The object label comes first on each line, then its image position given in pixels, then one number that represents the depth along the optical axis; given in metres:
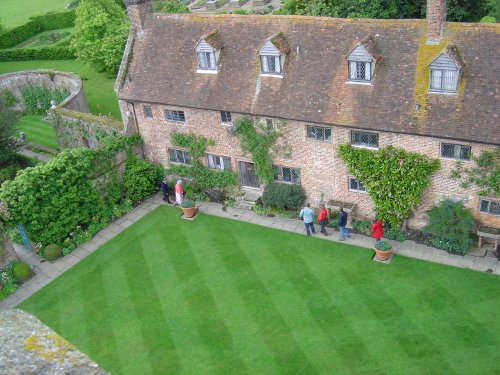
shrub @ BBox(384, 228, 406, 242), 25.33
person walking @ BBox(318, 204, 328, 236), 25.97
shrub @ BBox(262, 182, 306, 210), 27.92
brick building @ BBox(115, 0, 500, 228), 22.84
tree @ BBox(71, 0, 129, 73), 50.15
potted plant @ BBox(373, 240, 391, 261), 23.86
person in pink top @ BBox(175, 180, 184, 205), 29.81
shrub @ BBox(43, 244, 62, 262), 27.28
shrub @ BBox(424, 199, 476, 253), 23.39
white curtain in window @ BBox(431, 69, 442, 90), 22.97
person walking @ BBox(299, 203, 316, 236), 25.69
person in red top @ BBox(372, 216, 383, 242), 24.73
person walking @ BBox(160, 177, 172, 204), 30.64
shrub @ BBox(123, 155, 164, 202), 31.02
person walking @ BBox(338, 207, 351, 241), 25.17
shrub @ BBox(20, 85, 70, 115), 49.62
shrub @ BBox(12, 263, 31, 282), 26.08
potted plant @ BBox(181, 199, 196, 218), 29.11
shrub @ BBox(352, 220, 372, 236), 26.23
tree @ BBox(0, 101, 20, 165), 35.91
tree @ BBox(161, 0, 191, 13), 55.44
